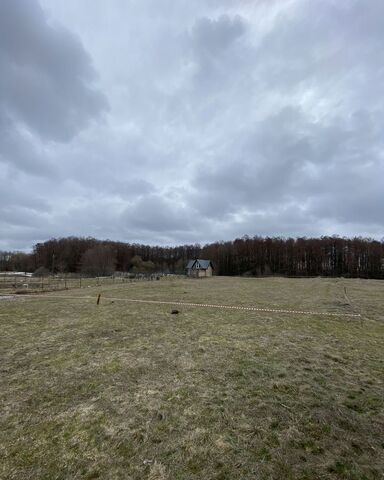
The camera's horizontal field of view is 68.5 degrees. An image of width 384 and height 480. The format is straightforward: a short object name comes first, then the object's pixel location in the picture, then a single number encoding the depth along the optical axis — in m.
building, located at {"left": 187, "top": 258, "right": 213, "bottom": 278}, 74.69
